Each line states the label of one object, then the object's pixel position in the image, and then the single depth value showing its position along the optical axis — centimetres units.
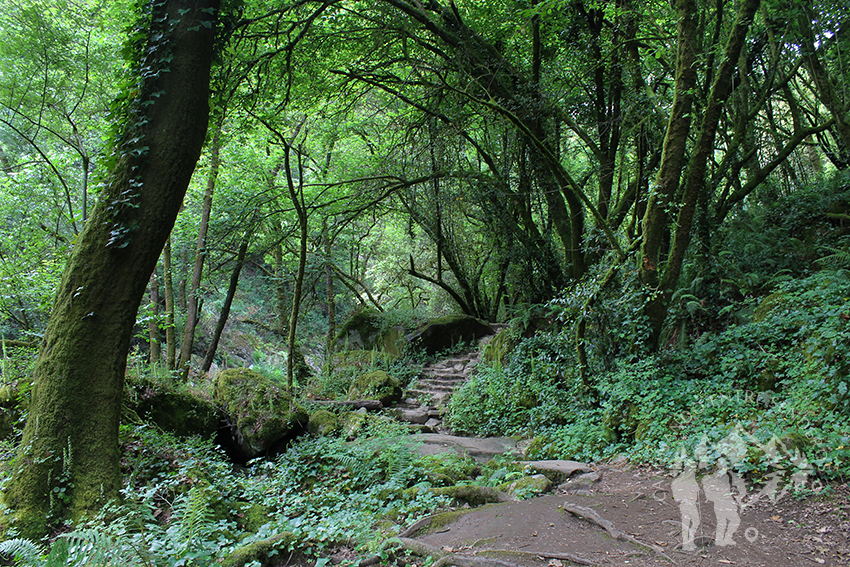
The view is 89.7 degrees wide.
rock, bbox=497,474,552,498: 399
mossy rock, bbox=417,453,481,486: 444
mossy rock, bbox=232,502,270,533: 371
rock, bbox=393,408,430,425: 845
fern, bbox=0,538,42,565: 230
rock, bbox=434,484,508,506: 388
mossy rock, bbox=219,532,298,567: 273
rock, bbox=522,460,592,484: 436
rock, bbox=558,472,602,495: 402
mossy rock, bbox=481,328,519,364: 966
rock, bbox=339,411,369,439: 623
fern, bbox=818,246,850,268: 552
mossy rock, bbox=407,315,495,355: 1268
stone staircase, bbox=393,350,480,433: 852
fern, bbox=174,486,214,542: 275
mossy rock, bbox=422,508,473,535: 325
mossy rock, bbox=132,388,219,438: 521
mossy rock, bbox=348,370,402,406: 937
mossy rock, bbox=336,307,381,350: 1316
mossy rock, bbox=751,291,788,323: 525
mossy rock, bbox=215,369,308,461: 587
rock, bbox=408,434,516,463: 573
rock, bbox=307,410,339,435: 634
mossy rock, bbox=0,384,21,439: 421
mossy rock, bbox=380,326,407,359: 1253
